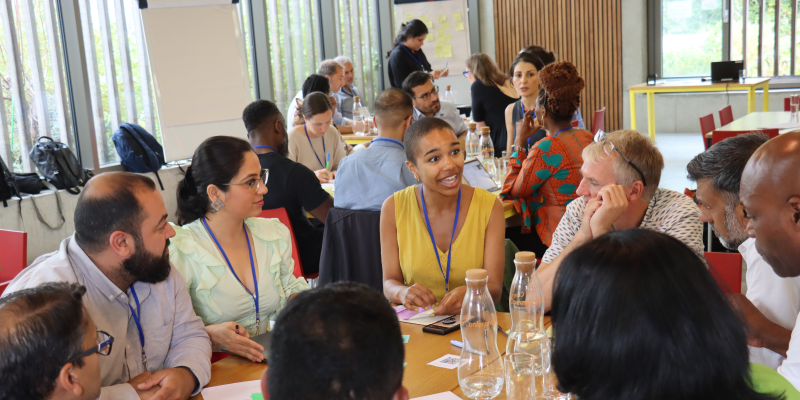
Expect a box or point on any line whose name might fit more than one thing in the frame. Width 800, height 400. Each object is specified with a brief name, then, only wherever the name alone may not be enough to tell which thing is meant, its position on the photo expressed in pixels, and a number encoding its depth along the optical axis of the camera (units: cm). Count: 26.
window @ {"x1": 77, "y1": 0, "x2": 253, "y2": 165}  597
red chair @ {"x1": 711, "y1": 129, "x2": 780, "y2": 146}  527
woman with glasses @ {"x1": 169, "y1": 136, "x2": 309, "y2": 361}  224
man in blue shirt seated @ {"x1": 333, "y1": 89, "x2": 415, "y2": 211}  351
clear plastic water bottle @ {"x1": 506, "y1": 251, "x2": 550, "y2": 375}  173
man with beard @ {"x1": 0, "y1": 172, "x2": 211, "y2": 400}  172
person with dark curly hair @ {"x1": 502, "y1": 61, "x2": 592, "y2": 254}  352
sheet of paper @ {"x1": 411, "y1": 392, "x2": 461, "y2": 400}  156
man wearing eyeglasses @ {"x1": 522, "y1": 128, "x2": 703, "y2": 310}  222
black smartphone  197
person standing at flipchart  764
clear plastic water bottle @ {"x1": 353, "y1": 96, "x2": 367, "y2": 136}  653
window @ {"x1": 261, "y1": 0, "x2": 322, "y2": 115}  824
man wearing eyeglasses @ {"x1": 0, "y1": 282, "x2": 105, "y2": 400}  127
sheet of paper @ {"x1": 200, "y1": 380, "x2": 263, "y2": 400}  167
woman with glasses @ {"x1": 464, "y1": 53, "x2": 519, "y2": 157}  620
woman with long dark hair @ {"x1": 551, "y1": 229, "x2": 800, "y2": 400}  91
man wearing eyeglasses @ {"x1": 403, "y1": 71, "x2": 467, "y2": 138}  546
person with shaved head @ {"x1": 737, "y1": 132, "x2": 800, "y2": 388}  152
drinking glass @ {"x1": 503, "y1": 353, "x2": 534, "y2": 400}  149
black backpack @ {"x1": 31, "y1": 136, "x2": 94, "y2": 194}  530
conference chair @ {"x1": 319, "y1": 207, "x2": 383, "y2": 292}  289
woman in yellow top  251
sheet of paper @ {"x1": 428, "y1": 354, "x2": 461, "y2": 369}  174
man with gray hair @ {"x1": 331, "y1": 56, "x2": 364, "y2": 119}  751
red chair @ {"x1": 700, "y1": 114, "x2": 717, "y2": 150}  620
